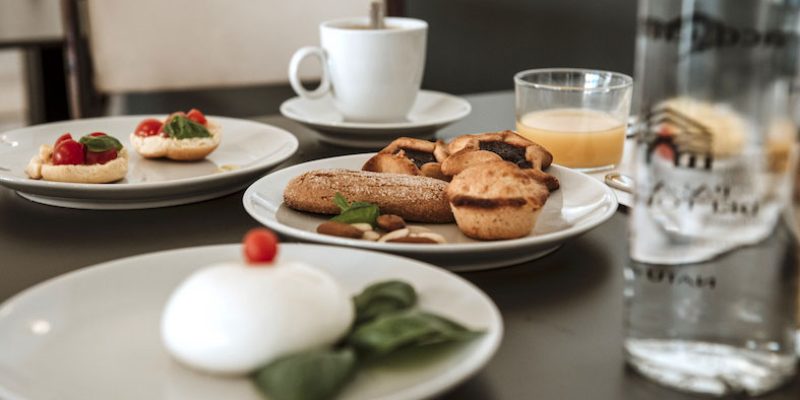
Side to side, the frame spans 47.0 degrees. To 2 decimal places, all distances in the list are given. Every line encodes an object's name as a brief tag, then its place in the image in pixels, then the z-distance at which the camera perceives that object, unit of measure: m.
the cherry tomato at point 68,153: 0.92
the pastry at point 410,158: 0.87
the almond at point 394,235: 0.71
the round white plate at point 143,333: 0.46
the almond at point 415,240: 0.69
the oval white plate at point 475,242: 0.66
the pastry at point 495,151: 0.84
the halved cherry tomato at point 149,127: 1.07
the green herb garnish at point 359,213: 0.74
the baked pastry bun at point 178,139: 1.04
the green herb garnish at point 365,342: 0.43
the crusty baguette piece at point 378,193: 0.77
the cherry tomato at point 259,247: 0.50
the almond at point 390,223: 0.73
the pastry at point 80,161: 0.92
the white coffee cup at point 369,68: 1.23
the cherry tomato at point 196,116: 1.10
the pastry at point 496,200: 0.70
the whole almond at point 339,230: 0.70
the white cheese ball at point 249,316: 0.46
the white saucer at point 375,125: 1.16
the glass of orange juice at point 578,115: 1.02
